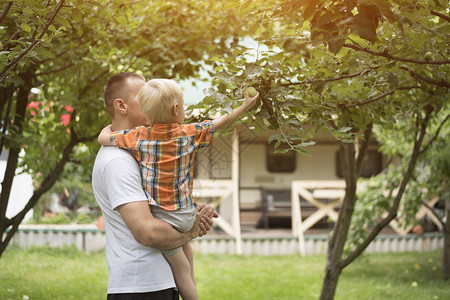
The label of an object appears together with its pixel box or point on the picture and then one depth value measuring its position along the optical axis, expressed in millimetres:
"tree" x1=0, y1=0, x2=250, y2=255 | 4781
